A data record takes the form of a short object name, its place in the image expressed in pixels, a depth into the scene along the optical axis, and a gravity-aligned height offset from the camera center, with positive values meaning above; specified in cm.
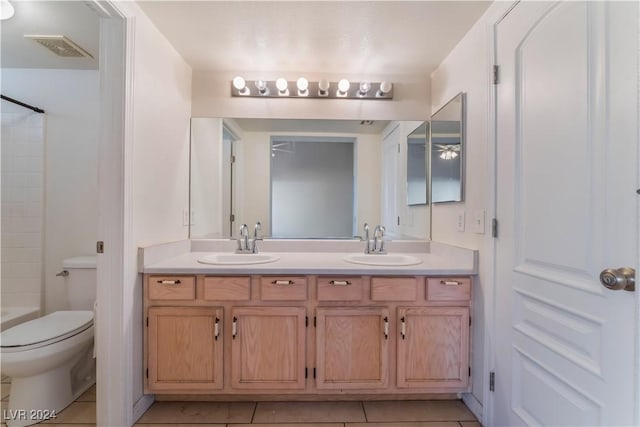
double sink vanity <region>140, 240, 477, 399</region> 155 -63
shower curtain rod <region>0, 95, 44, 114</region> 197 +75
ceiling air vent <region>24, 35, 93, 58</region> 176 +105
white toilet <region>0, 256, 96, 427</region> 142 -80
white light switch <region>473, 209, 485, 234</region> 150 -4
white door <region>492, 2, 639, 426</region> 85 +1
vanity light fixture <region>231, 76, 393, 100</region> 205 +90
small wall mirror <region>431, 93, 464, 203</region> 173 +41
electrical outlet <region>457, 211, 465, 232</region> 171 -4
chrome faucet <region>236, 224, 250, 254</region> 203 -21
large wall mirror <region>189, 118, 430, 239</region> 215 +27
